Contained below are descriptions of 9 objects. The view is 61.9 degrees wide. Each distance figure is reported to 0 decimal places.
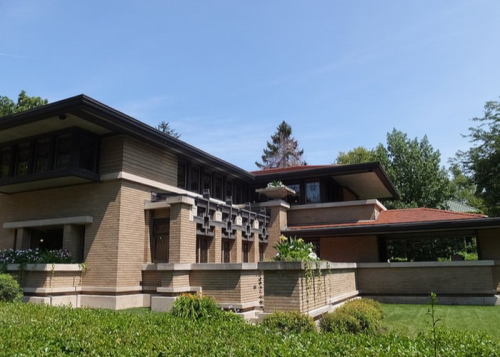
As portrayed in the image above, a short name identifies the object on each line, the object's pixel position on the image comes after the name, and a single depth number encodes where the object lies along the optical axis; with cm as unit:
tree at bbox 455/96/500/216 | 3341
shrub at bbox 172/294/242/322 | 1017
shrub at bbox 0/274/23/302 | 1307
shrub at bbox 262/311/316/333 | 872
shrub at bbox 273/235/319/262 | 1103
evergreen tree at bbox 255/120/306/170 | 6600
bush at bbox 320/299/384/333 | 974
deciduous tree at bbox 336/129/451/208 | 4056
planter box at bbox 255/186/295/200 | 2288
